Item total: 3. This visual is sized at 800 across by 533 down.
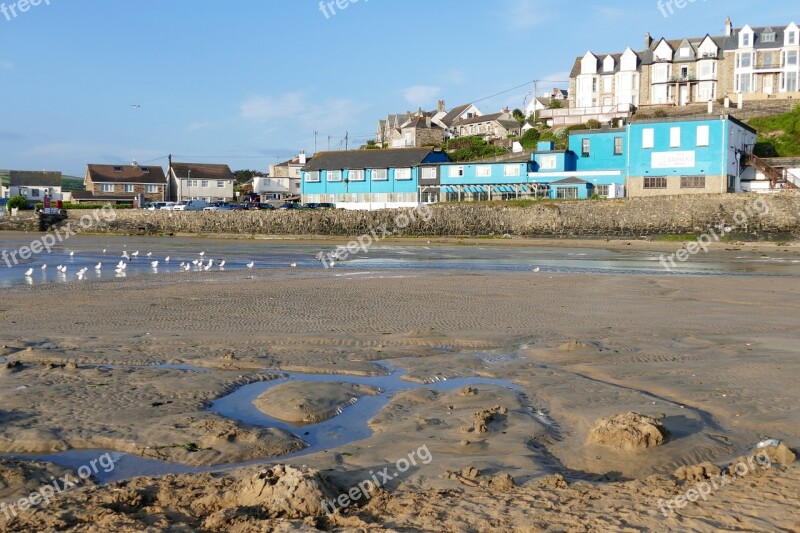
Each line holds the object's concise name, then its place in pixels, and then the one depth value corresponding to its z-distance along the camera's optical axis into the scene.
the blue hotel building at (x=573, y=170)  51.75
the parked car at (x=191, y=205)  71.22
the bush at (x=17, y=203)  71.25
